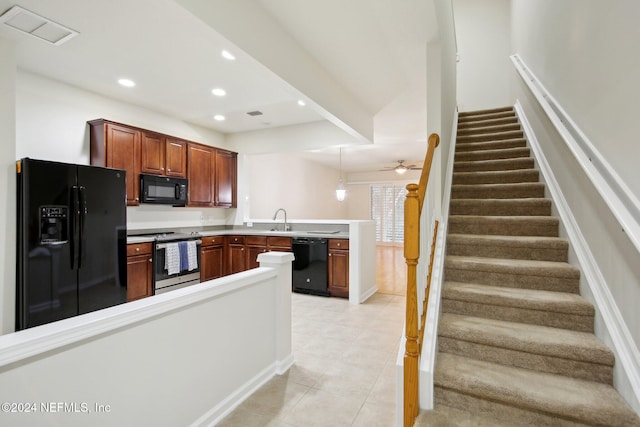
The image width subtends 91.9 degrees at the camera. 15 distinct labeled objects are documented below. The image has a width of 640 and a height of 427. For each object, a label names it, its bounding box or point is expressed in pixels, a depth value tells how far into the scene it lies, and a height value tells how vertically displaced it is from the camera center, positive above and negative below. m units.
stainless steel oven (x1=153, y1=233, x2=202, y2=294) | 4.10 -0.59
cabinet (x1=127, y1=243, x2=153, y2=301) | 3.74 -0.64
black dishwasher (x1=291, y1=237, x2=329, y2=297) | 4.66 -0.74
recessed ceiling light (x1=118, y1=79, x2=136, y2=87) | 3.44 +1.55
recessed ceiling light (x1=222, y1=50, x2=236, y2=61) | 2.76 +1.48
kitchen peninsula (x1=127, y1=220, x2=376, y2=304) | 4.36 -0.43
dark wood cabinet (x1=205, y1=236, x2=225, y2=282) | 4.89 -0.64
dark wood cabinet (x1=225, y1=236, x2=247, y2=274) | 5.27 -0.61
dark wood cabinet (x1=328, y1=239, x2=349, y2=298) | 4.50 -0.74
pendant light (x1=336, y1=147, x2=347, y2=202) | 6.10 +0.48
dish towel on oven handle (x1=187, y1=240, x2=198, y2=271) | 4.48 -0.53
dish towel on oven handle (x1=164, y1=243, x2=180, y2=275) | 4.16 -0.54
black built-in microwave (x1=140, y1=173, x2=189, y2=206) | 4.15 +0.42
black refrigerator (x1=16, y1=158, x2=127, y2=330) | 2.57 -0.19
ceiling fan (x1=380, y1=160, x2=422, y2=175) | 7.87 +1.21
